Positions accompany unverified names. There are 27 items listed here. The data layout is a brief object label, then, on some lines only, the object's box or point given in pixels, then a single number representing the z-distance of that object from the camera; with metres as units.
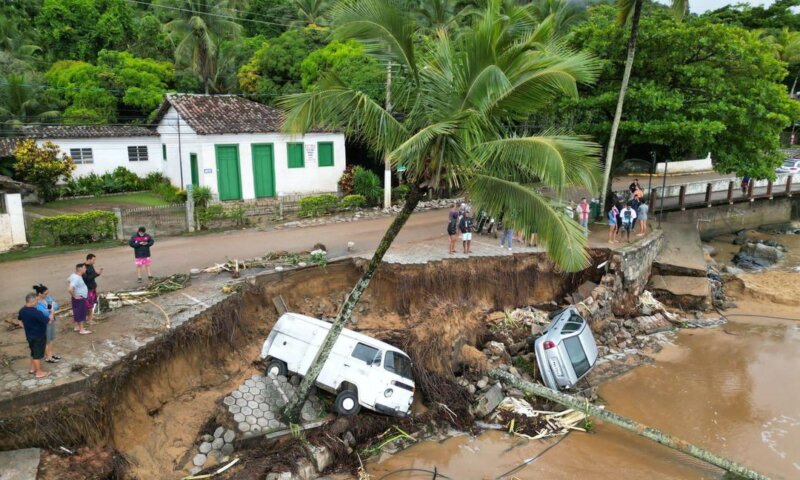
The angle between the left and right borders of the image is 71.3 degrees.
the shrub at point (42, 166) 24.05
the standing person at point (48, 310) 9.84
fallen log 10.92
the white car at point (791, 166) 35.38
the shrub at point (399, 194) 26.19
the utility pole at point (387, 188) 24.62
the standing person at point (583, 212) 19.56
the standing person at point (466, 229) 17.05
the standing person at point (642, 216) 21.03
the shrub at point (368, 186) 25.34
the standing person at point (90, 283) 11.77
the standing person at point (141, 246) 14.03
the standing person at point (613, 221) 19.66
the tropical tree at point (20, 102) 29.78
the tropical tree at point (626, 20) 18.39
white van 11.53
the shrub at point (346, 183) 26.30
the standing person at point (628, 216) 19.69
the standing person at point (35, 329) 9.23
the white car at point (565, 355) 13.62
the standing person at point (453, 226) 17.33
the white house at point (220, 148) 24.16
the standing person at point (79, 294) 11.00
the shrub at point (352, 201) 24.19
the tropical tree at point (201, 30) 31.27
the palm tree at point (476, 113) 7.42
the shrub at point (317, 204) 22.83
